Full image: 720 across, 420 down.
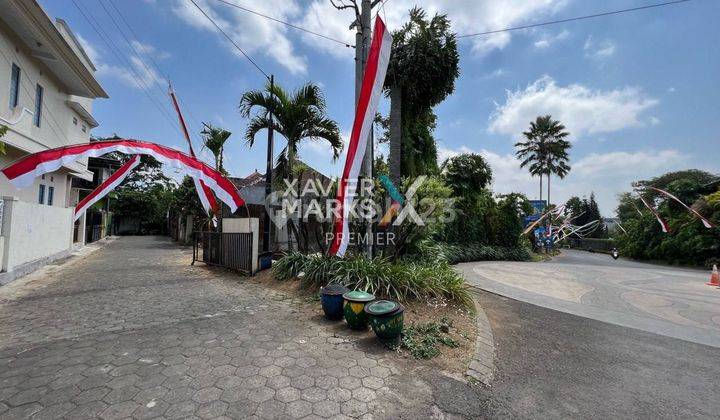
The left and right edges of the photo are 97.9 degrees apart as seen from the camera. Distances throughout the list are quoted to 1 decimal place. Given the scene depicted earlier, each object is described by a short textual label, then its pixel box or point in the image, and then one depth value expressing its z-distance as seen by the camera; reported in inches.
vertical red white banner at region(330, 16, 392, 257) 220.8
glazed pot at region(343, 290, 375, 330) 172.4
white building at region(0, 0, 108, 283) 309.6
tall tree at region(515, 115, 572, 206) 1176.2
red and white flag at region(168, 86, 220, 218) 365.1
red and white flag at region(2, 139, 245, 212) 237.8
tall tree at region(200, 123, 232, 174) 644.1
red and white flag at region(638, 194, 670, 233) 789.9
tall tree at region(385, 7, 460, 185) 416.8
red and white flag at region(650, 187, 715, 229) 663.3
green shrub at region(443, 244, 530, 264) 562.0
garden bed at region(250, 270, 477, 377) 146.9
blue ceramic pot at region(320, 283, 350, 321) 190.9
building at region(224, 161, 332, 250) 358.0
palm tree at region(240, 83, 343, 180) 346.6
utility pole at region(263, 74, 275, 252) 359.6
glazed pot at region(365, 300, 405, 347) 153.8
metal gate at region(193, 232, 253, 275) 333.1
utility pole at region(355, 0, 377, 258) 279.9
